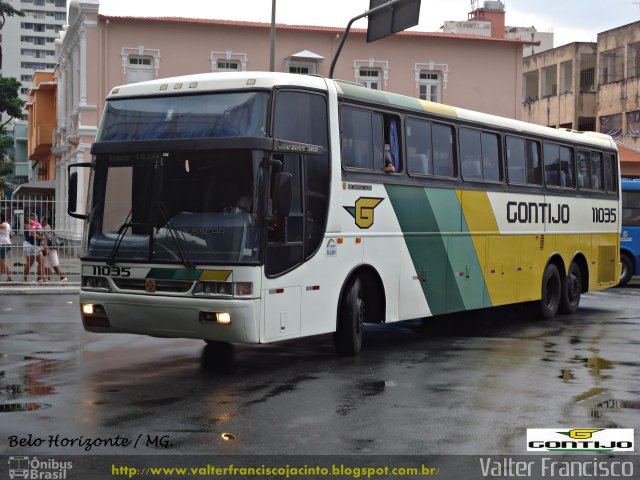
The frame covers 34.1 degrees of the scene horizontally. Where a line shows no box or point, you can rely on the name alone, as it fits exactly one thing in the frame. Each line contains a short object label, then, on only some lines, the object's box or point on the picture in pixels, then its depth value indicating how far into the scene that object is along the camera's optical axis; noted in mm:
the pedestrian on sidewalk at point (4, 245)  24547
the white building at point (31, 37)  154875
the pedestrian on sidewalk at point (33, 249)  24641
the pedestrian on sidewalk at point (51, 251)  24656
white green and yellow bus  10609
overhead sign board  20328
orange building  54125
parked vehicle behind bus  27625
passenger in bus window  13008
